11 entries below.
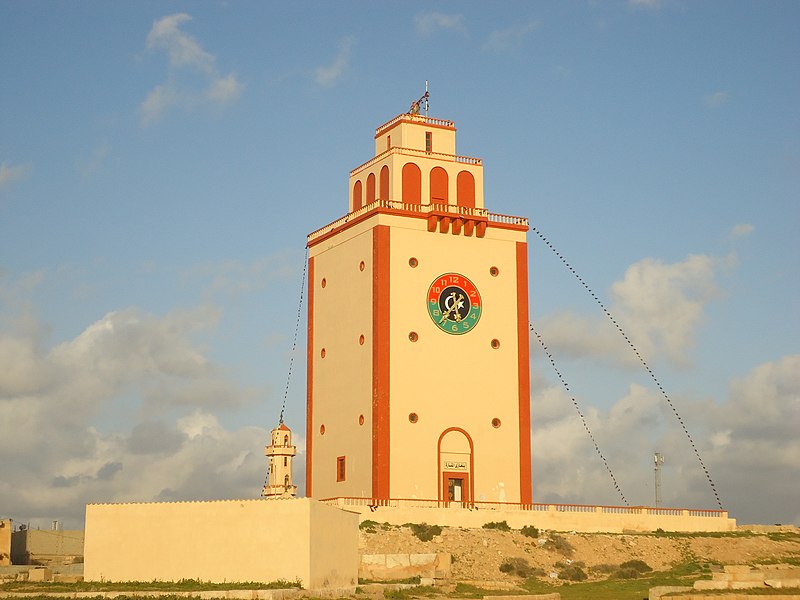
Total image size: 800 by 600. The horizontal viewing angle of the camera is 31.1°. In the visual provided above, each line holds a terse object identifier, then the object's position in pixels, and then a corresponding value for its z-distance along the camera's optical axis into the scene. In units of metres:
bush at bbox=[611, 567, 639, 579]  58.27
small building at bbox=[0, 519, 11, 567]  67.94
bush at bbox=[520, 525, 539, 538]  62.03
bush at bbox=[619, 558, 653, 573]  59.34
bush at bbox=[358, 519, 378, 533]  58.59
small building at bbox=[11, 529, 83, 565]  76.06
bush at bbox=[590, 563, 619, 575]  59.16
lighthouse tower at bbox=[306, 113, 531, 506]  65.81
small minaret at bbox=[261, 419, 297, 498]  70.62
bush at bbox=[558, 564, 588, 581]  57.69
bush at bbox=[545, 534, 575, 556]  60.59
